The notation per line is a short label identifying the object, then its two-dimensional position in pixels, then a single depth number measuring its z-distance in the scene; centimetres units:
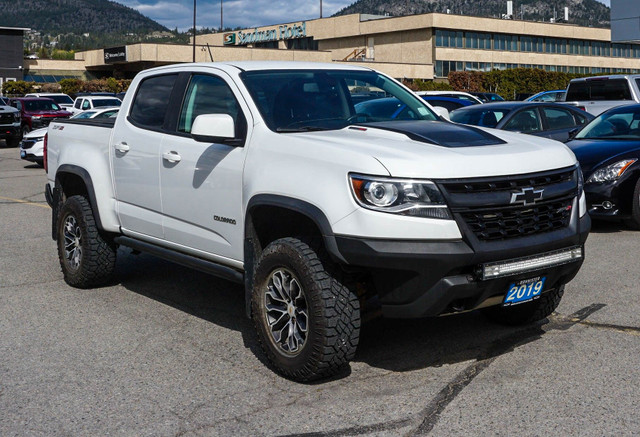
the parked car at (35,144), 2166
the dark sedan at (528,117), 1392
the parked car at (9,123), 3014
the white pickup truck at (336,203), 472
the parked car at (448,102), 2184
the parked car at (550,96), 3109
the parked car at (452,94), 2490
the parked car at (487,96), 3718
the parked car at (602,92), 1867
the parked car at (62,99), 3628
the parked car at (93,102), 3378
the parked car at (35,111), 3042
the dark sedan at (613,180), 1038
